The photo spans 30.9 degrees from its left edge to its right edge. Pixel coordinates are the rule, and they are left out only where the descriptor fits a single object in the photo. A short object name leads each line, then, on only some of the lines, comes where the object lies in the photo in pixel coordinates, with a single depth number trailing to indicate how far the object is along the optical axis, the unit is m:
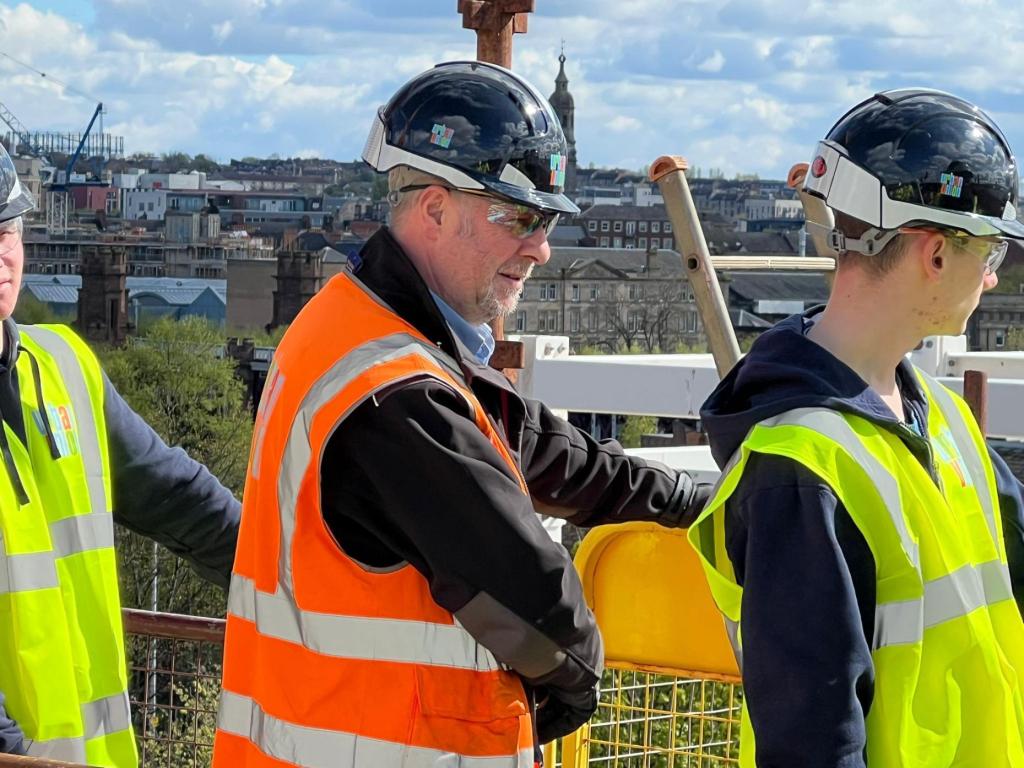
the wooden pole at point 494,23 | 7.69
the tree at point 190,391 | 55.41
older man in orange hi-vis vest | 2.88
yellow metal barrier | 3.67
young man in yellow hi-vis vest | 2.55
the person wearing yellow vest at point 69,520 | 3.56
